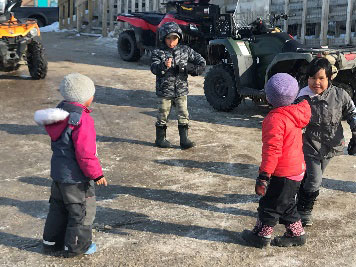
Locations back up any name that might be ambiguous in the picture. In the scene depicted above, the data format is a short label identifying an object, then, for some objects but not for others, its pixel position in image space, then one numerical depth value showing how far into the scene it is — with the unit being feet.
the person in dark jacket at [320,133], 12.91
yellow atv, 29.78
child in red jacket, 11.03
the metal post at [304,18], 40.63
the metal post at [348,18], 37.14
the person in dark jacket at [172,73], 18.68
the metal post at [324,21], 38.86
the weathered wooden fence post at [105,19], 57.62
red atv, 37.01
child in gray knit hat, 10.76
